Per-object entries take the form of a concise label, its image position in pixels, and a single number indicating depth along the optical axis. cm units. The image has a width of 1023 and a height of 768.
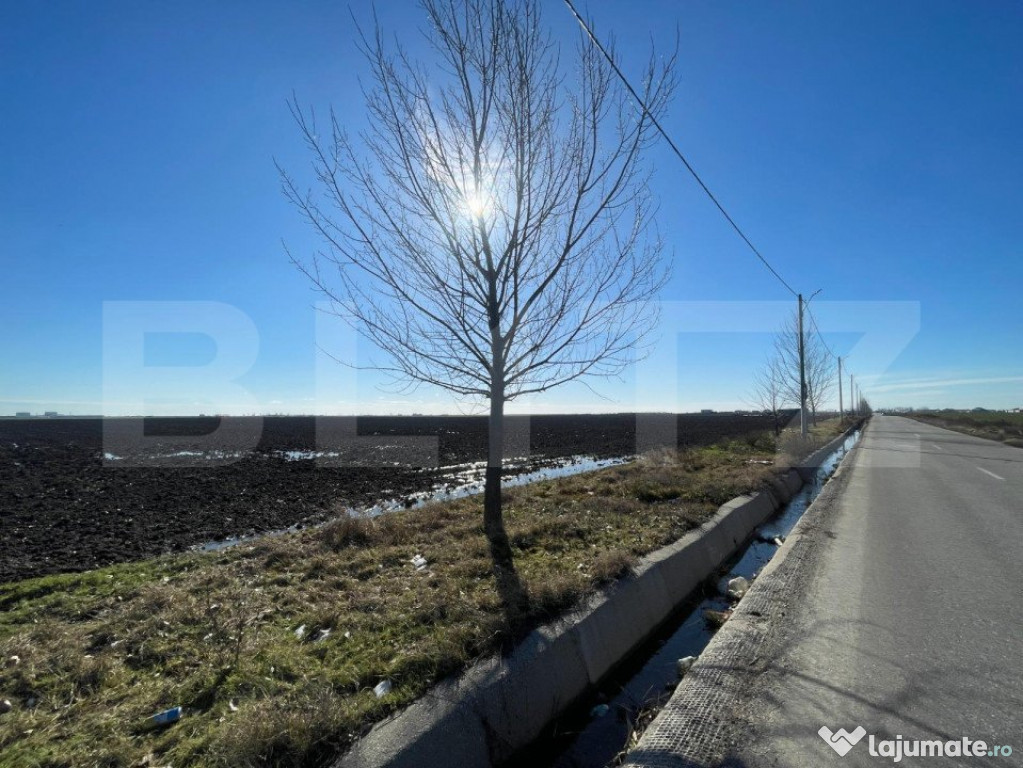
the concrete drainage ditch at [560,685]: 289
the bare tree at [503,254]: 621
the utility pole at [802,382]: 2233
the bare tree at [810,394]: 3019
